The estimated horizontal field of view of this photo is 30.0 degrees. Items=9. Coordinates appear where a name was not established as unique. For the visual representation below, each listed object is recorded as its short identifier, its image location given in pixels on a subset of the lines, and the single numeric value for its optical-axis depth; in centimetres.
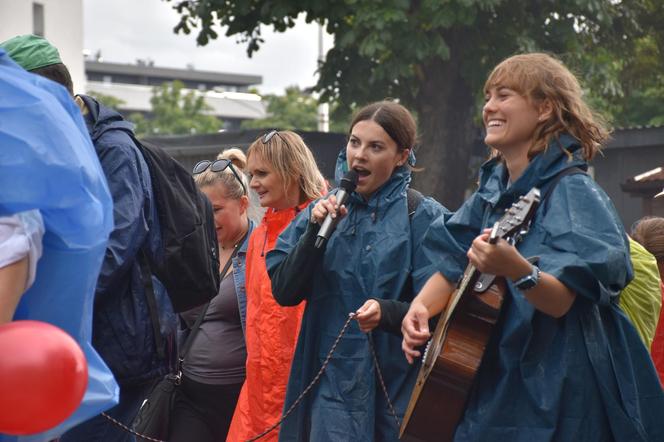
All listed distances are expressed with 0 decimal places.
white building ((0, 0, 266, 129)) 3872
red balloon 264
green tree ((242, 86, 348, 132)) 6862
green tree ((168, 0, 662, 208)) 1633
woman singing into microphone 452
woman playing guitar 344
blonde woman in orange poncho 530
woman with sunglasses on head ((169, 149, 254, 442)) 579
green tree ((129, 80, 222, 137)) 6838
